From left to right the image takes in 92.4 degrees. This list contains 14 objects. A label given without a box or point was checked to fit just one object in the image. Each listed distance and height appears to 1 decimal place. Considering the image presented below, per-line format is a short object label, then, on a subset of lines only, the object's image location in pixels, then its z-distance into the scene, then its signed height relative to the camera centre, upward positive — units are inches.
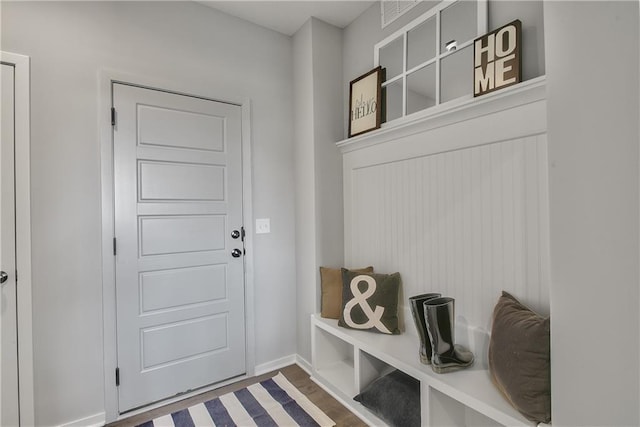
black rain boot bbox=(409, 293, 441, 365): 57.6 -21.9
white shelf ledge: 50.3 +19.9
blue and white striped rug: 69.9 -47.1
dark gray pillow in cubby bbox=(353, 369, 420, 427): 61.7 -39.6
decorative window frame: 60.6 +38.8
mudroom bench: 48.9 -32.4
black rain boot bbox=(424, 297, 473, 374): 55.4 -23.3
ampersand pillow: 73.0 -22.0
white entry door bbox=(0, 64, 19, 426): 61.7 -8.9
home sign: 54.1 +28.1
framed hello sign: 81.1 +30.8
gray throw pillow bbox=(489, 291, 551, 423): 41.8 -21.7
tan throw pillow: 84.6 -21.8
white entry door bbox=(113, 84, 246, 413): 74.2 -7.2
